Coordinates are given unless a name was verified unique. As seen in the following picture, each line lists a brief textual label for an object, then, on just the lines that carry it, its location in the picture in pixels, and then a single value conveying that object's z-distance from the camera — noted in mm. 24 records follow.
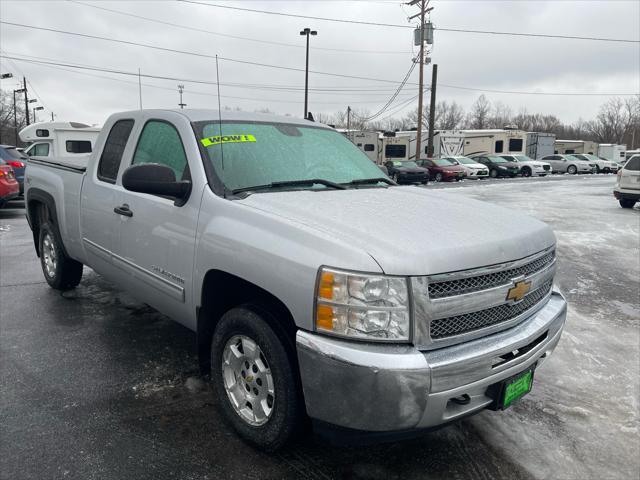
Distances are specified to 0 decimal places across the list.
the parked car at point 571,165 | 36875
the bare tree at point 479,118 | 96250
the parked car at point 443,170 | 26938
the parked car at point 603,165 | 37438
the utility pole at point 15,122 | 59562
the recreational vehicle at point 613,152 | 49469
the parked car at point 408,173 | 24797
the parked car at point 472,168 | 28362
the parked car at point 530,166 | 31312
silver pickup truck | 2080
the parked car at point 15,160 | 13422
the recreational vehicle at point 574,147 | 50062
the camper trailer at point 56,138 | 16828
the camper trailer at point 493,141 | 35562
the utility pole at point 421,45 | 30836
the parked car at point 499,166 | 30828
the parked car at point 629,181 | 13578
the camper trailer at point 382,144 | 33156
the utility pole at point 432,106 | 31333
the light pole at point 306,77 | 32844
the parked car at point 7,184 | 11039
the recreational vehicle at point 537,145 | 41062
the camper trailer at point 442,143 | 34875
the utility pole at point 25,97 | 55759
